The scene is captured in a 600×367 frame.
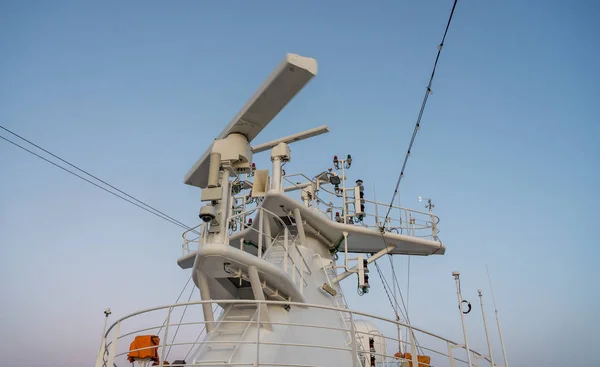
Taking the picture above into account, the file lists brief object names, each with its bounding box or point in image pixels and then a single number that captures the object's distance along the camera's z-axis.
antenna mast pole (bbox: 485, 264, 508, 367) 10.32
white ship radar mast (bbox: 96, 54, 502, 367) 8.71
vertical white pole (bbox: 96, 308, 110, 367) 8.25
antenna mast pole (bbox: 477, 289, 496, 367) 10.96
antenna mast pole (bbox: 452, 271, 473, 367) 10.37
